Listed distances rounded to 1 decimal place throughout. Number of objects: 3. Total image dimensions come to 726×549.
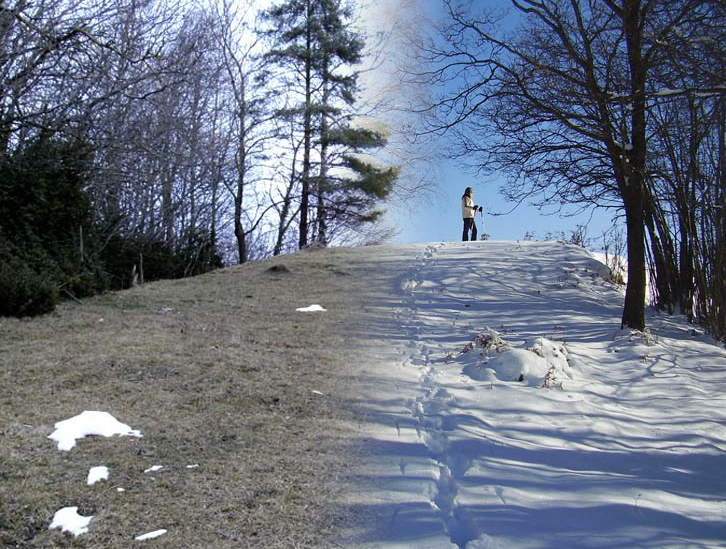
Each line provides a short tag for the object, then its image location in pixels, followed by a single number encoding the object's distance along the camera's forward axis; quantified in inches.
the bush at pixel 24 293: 388.5
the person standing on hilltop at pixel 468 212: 720.3
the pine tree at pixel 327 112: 951.0
